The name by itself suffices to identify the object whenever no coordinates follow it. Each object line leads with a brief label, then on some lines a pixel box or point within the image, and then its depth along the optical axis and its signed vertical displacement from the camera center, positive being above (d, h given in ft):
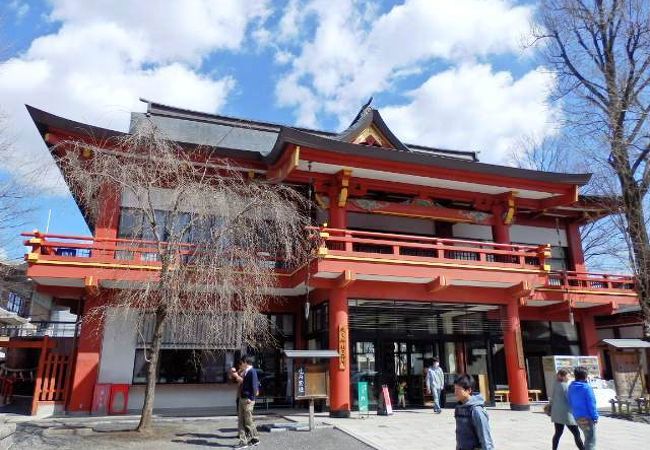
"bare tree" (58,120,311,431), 34.12 +10.09
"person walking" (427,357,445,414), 46.00 -1.10
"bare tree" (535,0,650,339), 54.19 +26.88
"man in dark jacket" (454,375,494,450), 16.03 -1.60
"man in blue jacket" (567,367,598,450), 24.53 -1.76
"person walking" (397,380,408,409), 49.44 -2.41
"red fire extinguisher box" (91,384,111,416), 43.61 -2.46
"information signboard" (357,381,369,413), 43.62 -2.26
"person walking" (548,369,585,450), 26.91 -2.10
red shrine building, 44.62 +8.19
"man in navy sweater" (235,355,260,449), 31.04 -2.47
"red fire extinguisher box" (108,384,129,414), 44.73 -2.42
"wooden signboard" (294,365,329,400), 36.43 -0.85
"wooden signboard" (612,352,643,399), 48.24 -0.49
